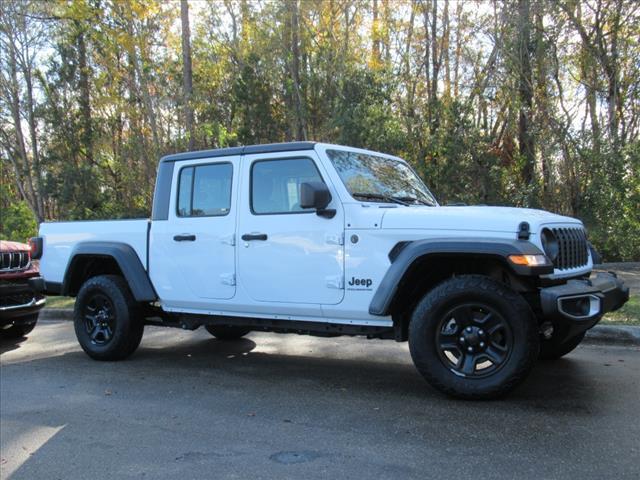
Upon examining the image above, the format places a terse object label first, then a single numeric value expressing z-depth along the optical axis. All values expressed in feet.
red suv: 23.38
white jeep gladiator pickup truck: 14.15
